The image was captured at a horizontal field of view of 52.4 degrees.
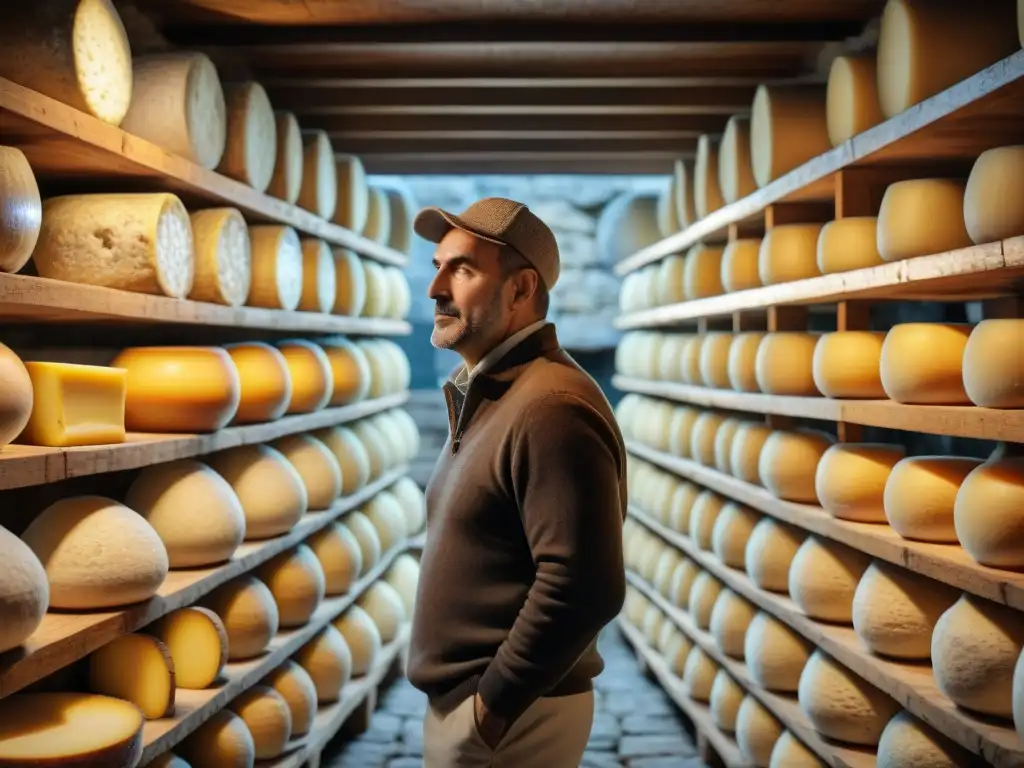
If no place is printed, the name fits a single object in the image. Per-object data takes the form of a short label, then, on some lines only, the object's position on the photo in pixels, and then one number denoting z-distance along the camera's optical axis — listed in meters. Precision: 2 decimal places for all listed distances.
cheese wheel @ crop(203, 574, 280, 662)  2.92
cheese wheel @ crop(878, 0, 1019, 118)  2.32
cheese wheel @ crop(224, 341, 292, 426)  3.02
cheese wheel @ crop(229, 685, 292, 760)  2.99
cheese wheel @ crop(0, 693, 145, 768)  1.81
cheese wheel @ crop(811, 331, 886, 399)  2.74
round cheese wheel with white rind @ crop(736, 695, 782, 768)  3.24
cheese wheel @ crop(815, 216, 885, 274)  2.76
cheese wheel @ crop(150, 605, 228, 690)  2.62
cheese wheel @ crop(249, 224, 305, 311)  3.25
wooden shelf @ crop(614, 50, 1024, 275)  1.91
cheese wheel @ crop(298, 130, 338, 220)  3.84
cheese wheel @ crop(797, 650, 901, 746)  2.69
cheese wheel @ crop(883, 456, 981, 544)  2.37
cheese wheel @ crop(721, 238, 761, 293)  3.67
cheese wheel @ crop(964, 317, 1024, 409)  2.00
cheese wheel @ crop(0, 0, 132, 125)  2.04
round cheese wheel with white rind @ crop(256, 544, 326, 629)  3.32
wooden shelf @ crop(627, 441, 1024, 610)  1.96
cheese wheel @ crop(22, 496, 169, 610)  2.10
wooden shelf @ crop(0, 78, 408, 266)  1.83
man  1.87
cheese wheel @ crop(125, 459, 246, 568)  2.61
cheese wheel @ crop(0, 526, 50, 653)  1.69
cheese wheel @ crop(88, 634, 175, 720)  2.35
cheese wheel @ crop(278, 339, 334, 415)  3.49
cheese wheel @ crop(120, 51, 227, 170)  2.60
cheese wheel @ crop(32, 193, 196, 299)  2.28
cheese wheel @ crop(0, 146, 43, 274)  1.80
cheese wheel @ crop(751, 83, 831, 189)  3.31
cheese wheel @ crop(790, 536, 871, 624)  2.86
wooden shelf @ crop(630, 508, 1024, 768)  1.94
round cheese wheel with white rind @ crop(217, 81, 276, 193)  3.04
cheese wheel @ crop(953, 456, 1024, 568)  2.01
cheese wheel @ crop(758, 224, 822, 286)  3.17
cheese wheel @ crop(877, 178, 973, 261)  2.37
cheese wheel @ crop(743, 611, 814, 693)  3.13
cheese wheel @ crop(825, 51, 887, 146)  2.77
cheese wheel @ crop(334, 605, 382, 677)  4.06
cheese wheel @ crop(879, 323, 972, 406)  2.33
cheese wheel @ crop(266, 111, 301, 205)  3.48
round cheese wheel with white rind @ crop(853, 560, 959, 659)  2.46
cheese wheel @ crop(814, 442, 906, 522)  2.72
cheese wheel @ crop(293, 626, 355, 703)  3.62
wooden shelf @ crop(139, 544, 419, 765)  2.28
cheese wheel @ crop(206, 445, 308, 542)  3.08
